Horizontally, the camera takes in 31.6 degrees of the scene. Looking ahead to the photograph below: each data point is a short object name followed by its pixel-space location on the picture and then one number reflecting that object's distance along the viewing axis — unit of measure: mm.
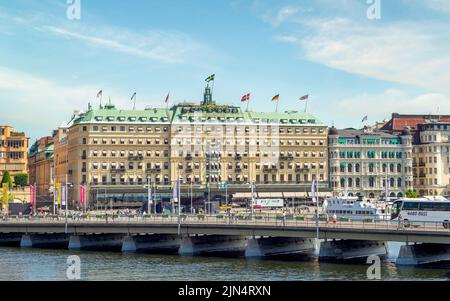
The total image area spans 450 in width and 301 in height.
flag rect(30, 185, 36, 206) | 135000
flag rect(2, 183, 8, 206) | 165375
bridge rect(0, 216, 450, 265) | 80812
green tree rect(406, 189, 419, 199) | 193275
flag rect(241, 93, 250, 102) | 180438
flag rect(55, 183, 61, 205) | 121575
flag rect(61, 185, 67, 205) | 114500
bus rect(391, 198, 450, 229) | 90500
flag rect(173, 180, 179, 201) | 109631
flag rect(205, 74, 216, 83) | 194775
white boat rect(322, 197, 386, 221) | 119312
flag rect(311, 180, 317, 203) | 98875
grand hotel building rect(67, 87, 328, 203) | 192375
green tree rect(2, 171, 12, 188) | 190975
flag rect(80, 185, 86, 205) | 123625
